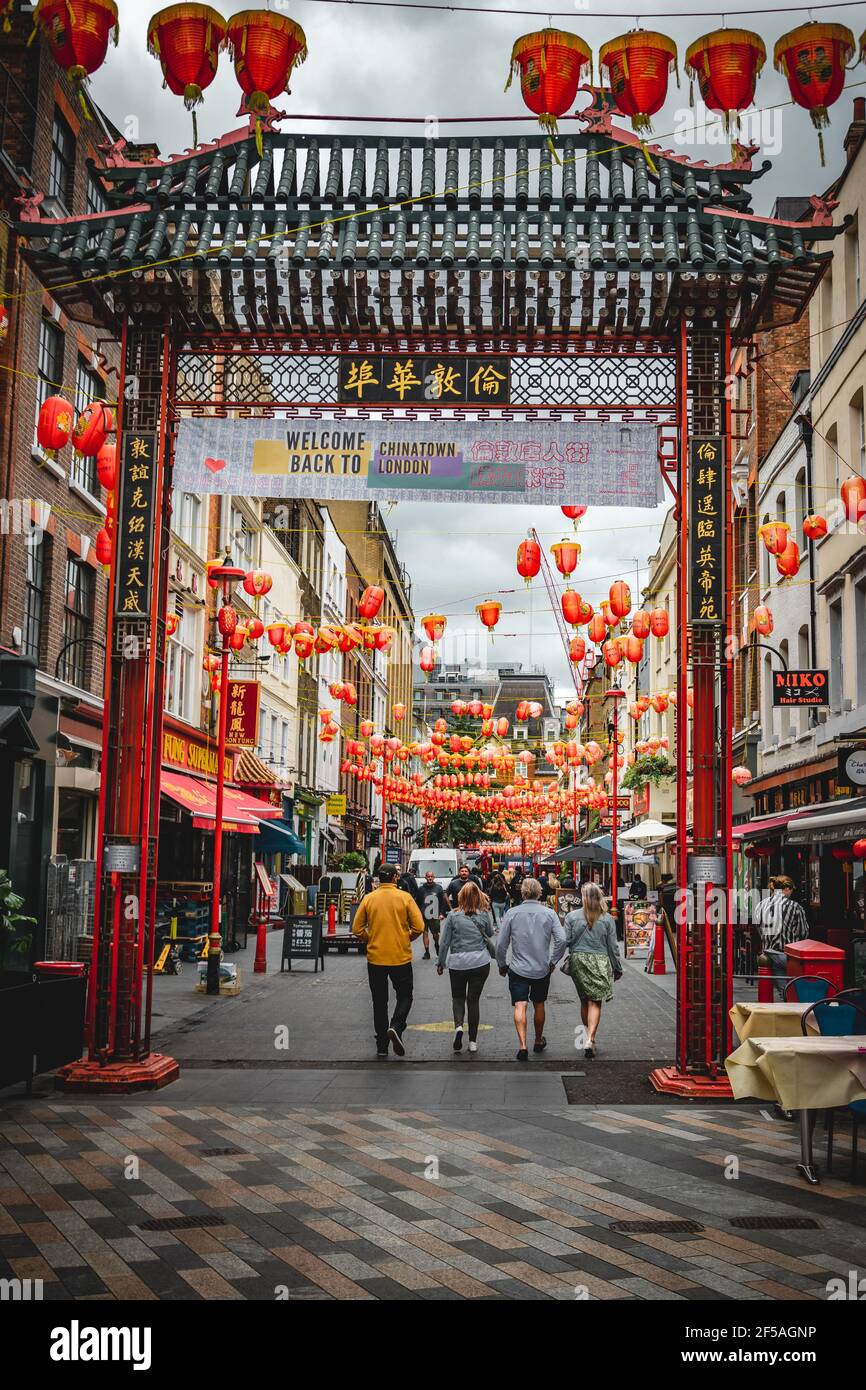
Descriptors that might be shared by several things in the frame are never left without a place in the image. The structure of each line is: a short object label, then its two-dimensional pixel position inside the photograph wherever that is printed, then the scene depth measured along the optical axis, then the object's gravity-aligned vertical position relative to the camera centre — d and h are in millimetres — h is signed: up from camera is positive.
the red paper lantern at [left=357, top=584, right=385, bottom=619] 23250 +4833
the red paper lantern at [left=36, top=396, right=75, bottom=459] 12934 +4482
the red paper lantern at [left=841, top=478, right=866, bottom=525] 15766 +4659
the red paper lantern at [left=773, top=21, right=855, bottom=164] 9633 +6286
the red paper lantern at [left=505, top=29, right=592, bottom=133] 10461 +6751
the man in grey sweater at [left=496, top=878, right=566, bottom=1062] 13383 -991
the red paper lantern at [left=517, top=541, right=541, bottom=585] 18234 +4406
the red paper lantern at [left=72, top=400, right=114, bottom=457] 12766 +4469
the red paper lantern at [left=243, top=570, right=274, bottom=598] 22375 +4894
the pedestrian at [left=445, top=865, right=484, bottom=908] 25070 -646
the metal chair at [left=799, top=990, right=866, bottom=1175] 9023 -1152
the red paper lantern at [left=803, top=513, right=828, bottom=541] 19359 +5232
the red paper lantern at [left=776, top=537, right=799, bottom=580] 18719 +4562
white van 45969 -283
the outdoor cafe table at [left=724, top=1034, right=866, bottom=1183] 7785 -1365
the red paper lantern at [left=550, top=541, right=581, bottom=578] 18984 +4666
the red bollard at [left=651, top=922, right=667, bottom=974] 24812 -1961
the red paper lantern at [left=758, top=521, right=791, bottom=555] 18672 +4919
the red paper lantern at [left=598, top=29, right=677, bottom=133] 10531 +6806
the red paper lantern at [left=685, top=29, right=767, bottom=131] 10094 +6531
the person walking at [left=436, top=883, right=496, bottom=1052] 13555 -1045
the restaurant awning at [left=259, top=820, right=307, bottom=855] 32938 +294
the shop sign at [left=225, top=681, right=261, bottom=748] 28656 +3241
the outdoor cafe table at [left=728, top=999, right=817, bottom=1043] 9828 -1292
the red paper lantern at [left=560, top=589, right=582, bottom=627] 21539 +4398
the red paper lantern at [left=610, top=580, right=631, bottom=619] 20719 +4353
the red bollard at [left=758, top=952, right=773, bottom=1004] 11909 -1235
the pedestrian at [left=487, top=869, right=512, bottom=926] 34281 -1152
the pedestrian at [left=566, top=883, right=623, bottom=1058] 13359 -1083
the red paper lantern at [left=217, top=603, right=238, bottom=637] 19953 +3750
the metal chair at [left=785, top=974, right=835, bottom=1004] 10461 -1111
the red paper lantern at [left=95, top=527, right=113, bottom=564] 16531 +4074
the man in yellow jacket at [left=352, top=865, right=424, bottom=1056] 12992 -955
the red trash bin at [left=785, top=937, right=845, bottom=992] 11570 -950
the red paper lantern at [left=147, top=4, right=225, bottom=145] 10508 +6924
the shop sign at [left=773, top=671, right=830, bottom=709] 21609 +2995
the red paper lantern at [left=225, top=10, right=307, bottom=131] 10359 +6827
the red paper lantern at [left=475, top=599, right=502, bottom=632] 23838 +4727
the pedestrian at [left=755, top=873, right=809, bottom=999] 15617 -796
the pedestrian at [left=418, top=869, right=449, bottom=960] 26359 -1079
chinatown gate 11070 +4837
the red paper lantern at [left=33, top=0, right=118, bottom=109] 10031 +6712
